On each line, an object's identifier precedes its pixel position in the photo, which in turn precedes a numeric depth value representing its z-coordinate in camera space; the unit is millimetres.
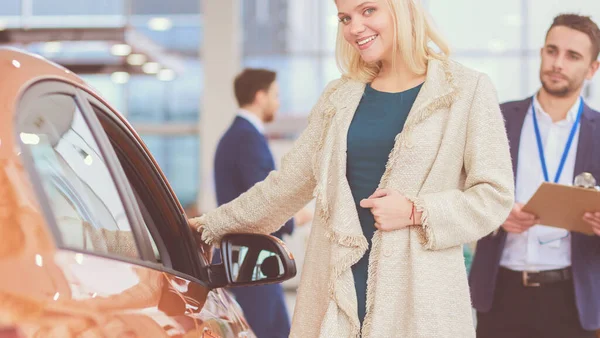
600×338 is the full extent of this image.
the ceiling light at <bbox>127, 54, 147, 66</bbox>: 11407
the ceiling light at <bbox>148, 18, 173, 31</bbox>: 14648
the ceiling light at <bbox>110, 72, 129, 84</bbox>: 14117
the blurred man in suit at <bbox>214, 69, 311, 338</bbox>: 4645
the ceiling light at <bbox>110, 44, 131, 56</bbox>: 10438
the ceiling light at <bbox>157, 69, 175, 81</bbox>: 12864
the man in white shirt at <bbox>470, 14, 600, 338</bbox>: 3100
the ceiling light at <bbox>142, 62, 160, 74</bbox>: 12031
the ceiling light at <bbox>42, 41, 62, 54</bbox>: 10086
